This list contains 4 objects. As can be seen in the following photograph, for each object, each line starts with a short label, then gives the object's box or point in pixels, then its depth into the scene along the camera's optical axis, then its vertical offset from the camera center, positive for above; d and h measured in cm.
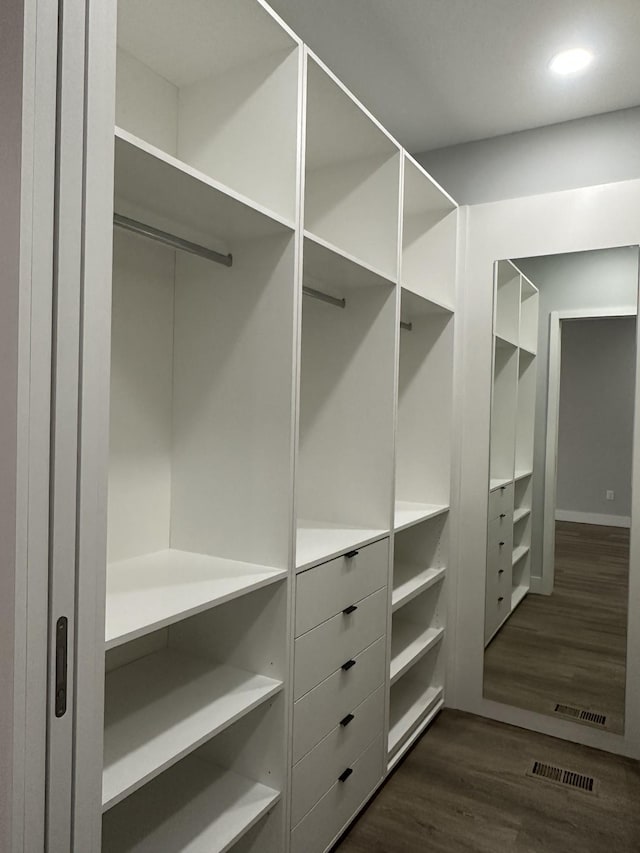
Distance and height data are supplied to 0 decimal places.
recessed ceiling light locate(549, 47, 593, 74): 224 +138
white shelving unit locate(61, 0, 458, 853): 142 -12
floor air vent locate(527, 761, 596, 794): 224 -131
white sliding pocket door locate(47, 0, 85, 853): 89 +7
